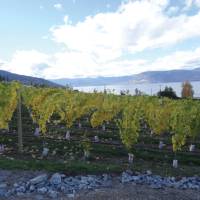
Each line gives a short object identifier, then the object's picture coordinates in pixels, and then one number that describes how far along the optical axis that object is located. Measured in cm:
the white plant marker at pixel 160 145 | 958
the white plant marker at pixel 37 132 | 1053
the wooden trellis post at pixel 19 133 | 847
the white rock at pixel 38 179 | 603
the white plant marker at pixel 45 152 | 821
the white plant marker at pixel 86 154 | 812
